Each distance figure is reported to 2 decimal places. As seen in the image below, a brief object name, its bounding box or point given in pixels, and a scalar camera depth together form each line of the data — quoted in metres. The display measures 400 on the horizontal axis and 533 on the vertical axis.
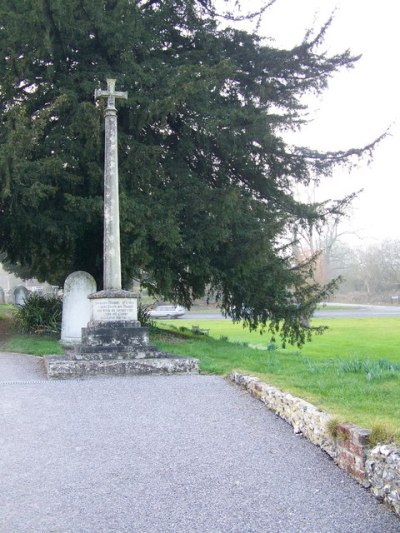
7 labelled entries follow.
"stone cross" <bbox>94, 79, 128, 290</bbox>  11.05
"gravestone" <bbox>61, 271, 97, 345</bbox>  13.71
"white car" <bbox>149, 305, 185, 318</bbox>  43.75
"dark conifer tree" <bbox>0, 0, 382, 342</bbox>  13.63
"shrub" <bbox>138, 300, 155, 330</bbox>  16.41
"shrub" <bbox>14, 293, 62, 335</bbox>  15.63
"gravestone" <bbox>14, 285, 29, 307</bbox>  29.33
